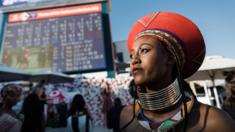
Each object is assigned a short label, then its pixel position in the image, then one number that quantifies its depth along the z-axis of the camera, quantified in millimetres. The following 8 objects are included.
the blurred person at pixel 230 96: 1958
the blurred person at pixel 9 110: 1687
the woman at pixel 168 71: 642
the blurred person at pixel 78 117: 2813
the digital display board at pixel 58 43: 7793
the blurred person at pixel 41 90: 3804
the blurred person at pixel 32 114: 2746
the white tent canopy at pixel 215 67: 4082
